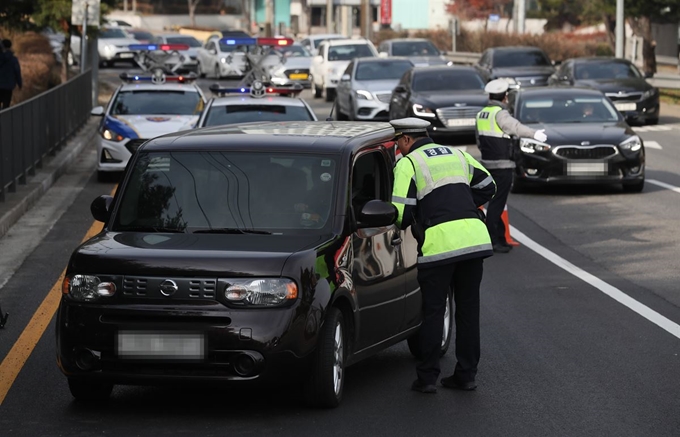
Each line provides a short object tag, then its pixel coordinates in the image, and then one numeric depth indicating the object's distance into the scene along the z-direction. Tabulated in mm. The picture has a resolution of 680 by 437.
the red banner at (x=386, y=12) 98719
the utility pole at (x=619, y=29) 43156
